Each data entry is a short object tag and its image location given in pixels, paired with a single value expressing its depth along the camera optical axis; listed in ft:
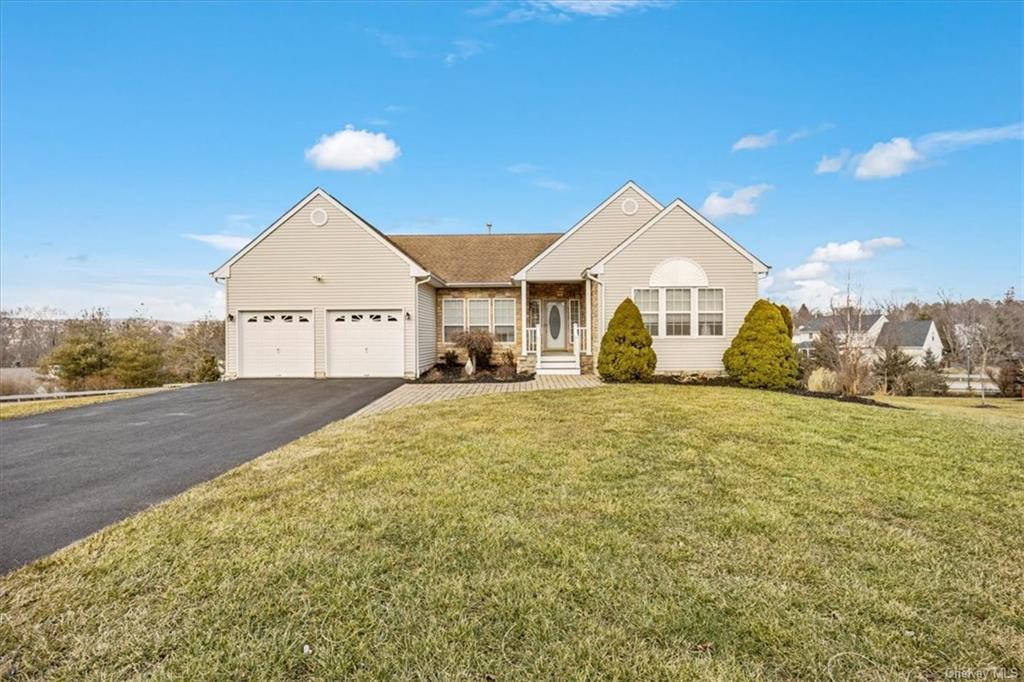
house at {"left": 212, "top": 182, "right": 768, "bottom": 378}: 50.96
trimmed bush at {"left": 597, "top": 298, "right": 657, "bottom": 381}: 47.39
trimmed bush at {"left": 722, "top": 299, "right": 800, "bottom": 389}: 44.24
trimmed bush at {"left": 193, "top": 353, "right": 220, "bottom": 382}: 67.21
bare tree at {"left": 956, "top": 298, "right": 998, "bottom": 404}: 85.15
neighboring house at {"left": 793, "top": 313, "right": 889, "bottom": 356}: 72.05
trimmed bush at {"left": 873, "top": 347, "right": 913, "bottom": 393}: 82.28
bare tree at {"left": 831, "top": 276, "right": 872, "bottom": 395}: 53.07
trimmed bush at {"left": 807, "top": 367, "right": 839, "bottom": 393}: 51.19
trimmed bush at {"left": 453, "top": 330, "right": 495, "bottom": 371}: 57.82
